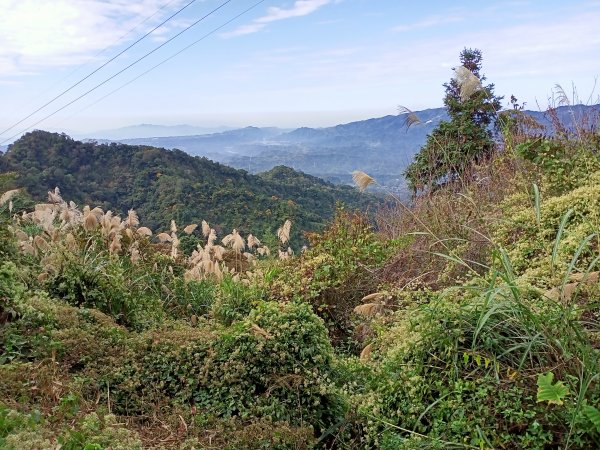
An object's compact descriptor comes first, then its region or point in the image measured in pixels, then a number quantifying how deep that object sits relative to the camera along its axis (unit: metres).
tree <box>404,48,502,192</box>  12.30
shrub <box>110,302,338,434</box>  2.93
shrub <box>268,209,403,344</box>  5.03
